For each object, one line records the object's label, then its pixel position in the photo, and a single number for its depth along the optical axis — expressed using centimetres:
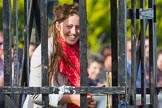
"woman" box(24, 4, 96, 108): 1021
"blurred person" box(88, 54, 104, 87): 2109
